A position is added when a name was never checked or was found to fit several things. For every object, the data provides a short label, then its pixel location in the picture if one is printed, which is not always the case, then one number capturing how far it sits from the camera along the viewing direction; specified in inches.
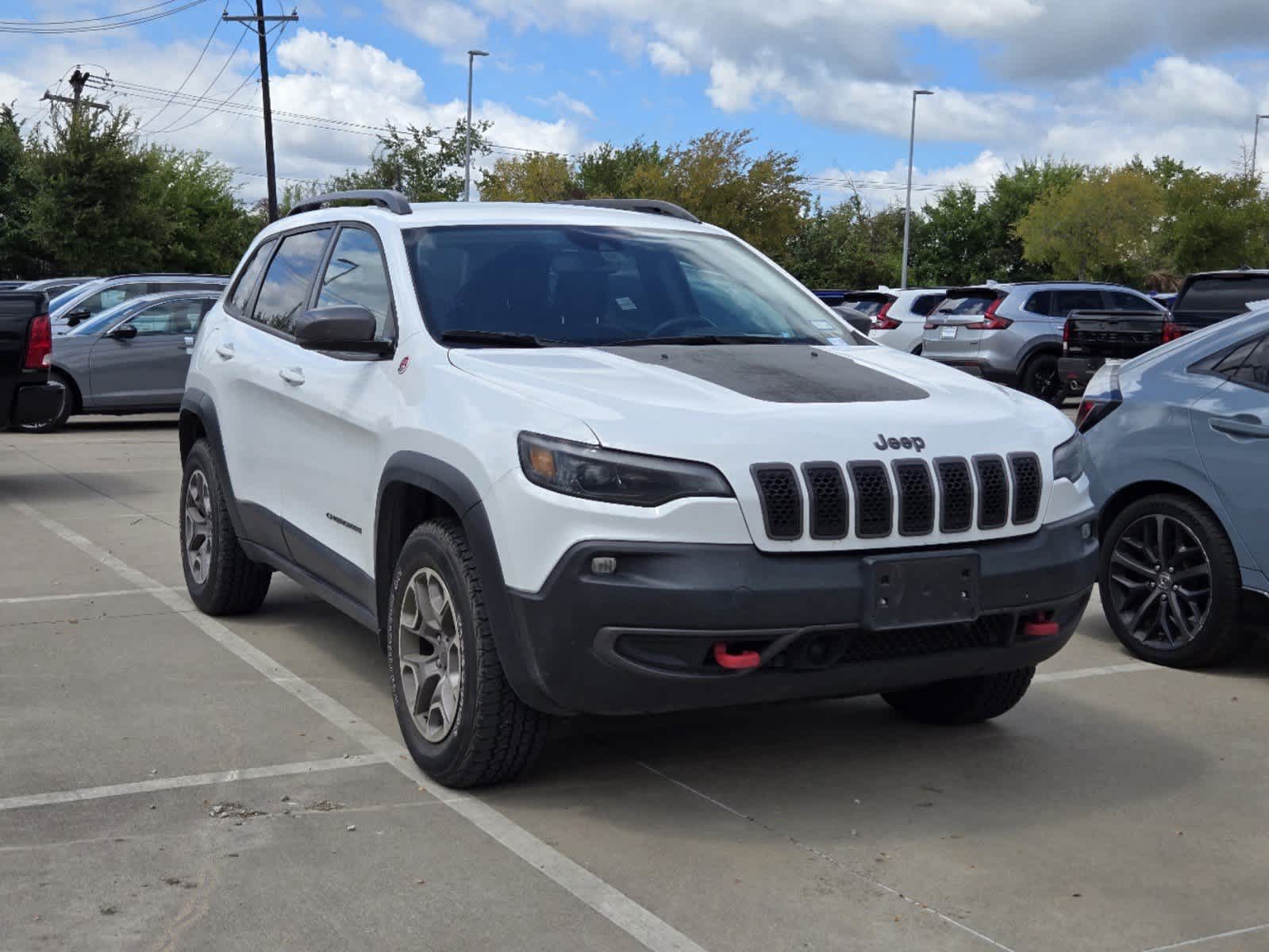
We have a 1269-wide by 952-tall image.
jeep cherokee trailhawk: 157.9
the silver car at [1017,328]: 840.9
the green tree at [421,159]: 2556.6
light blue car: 238.5
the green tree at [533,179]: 2183.8
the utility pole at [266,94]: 1465.3
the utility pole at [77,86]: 2114.9
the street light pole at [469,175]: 2178.9
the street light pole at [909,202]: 2414.4
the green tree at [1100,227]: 2340.1
